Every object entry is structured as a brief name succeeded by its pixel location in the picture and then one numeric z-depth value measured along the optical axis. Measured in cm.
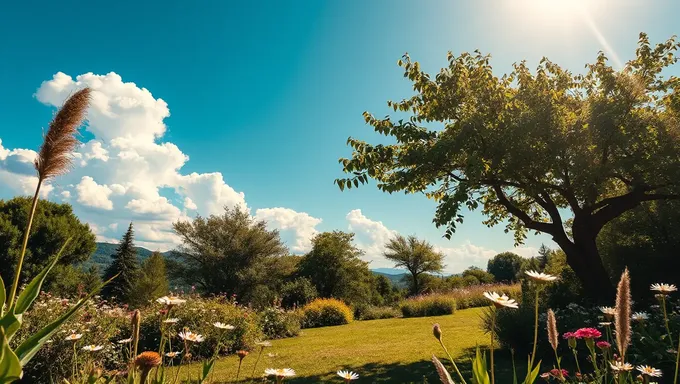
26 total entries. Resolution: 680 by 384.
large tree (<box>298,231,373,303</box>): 2603
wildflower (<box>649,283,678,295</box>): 234
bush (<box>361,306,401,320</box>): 1878
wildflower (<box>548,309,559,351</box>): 154
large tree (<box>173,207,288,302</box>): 2503
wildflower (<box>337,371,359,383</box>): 162
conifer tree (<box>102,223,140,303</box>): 2945
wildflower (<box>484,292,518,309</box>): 147
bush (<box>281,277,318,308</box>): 2219
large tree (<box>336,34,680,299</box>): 768
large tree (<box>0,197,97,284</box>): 2003
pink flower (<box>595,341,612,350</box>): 230
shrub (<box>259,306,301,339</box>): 1271
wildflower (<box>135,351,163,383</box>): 137
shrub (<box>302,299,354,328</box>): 1639
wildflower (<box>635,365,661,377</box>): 224
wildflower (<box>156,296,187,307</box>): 198
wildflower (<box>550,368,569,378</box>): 226
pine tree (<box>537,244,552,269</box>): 5280
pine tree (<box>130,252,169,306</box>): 2298
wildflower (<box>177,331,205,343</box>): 202
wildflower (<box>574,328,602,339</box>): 224
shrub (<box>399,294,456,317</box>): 1733
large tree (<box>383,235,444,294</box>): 3525
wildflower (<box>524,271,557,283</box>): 151
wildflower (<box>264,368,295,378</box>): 160
